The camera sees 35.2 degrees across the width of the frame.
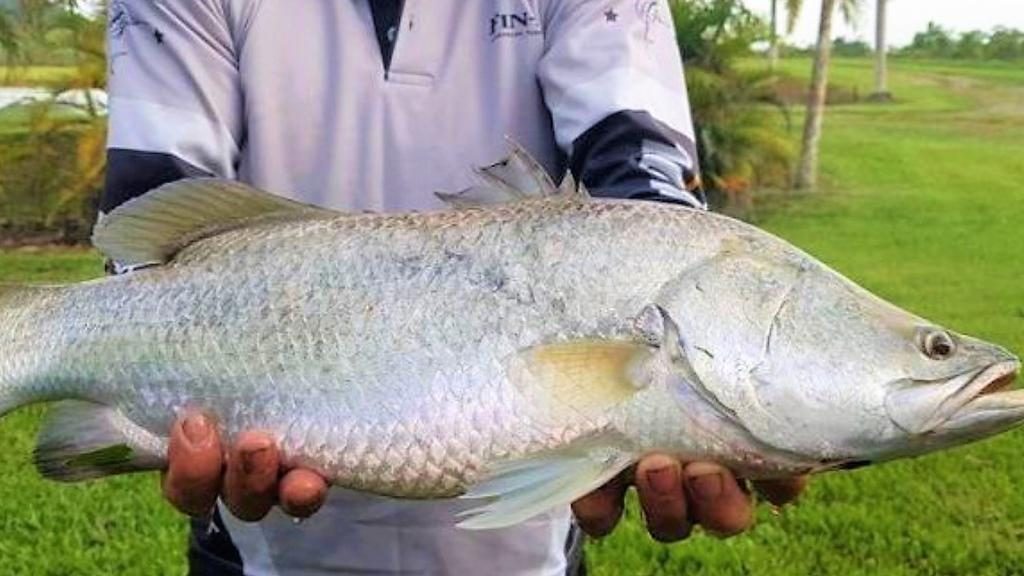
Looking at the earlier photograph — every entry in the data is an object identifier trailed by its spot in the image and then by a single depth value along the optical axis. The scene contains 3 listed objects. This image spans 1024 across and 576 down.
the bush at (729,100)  12.37
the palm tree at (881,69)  13.77
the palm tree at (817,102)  13.15
